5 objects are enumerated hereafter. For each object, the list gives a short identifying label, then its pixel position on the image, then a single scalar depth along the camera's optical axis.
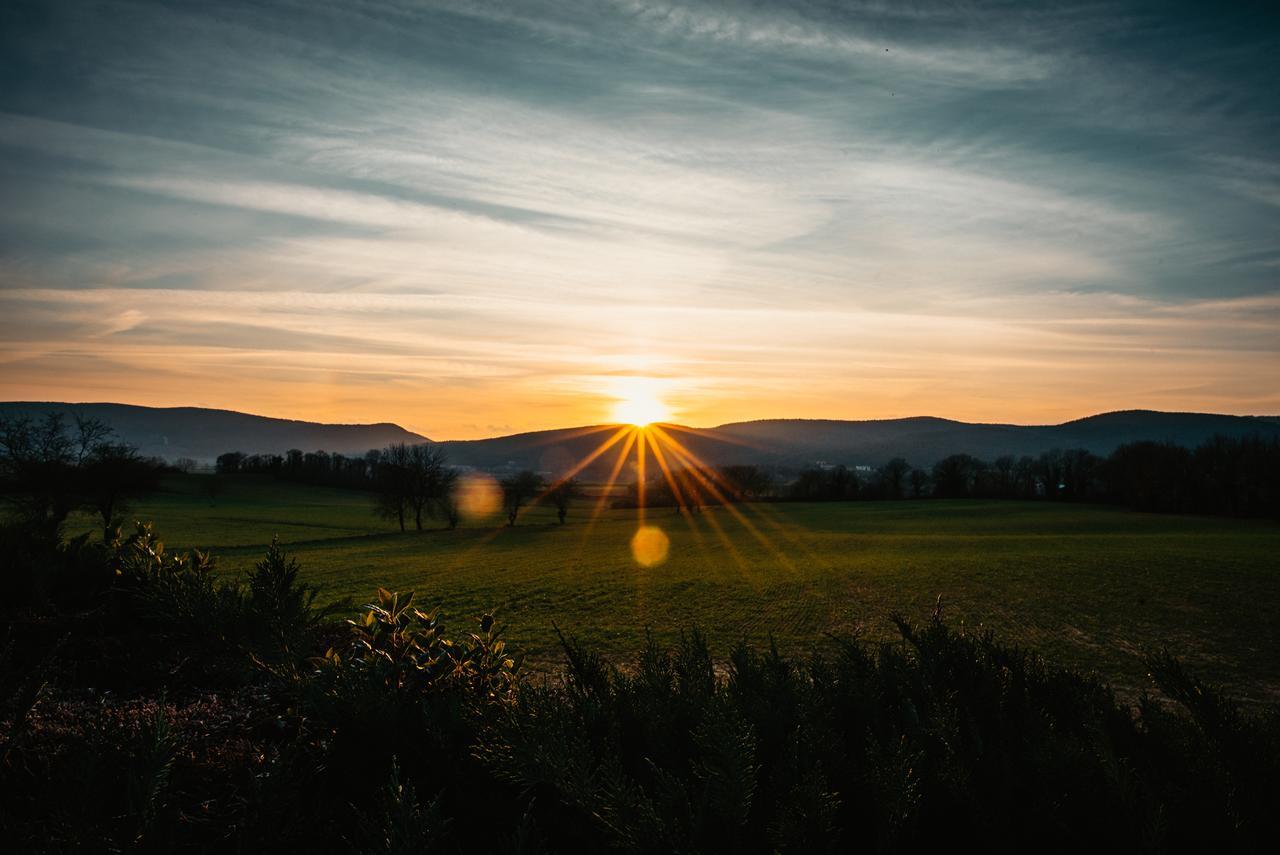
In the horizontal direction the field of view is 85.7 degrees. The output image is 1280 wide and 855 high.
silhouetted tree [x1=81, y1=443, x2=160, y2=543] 46.31
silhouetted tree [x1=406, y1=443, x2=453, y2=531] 65.88
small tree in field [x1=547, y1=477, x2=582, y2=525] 73.94
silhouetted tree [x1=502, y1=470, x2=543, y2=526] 71.19
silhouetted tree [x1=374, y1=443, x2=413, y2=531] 65.38
